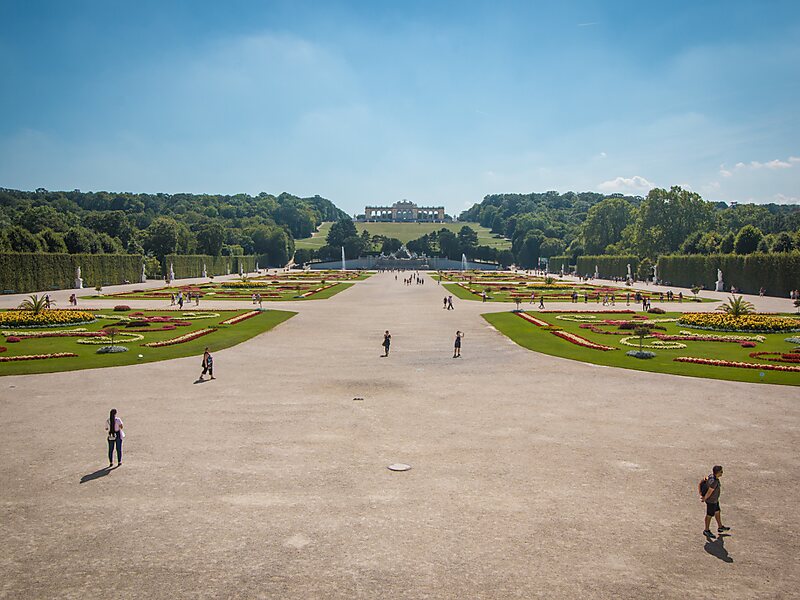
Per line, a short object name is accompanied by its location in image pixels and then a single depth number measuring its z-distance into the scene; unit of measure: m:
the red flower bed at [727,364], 21.12
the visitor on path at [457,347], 24.53
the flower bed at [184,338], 26.74
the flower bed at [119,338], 27.47
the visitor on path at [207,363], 19.89
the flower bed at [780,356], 22.64
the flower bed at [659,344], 26.36
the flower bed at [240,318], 35.43
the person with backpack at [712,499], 9.16
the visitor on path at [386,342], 24.52
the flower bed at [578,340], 26.00
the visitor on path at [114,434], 11.80
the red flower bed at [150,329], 31.36
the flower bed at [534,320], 34.08
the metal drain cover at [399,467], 11.64
